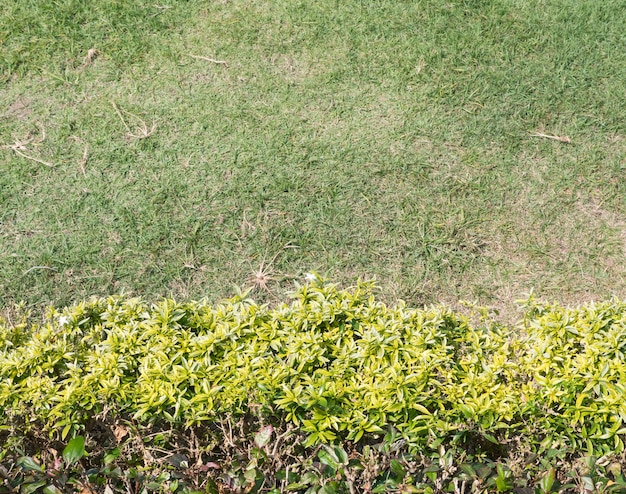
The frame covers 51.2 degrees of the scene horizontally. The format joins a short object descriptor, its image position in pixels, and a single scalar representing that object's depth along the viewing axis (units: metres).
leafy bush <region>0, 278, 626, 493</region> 2.44
